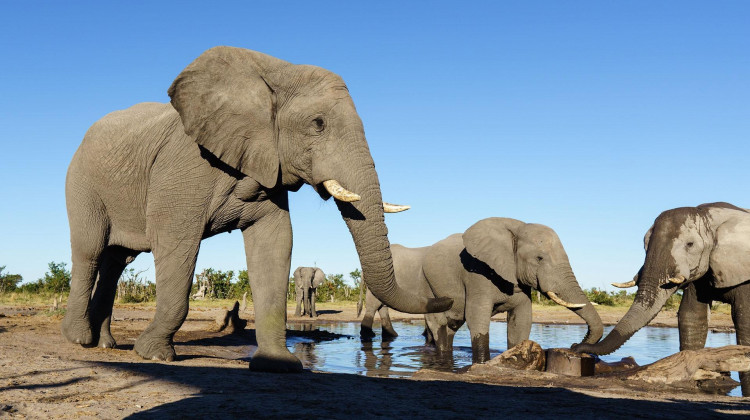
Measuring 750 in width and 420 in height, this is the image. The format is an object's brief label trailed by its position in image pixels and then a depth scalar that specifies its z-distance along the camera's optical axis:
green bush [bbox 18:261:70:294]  34.97
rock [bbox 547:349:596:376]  8.73
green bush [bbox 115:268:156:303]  33.36
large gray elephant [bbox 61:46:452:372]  6.52
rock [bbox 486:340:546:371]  8.94
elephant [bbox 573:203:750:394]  8.55
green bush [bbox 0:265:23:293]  36.16
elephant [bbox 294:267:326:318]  28.33
